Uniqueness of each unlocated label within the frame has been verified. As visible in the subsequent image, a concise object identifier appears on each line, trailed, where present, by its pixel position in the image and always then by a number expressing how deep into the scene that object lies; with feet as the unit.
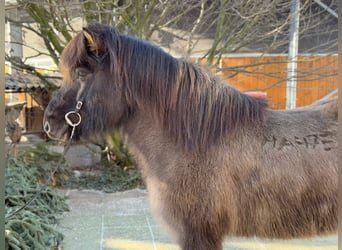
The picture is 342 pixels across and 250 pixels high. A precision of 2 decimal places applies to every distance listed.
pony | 6.12
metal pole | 20.21
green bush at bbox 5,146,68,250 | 10.20
